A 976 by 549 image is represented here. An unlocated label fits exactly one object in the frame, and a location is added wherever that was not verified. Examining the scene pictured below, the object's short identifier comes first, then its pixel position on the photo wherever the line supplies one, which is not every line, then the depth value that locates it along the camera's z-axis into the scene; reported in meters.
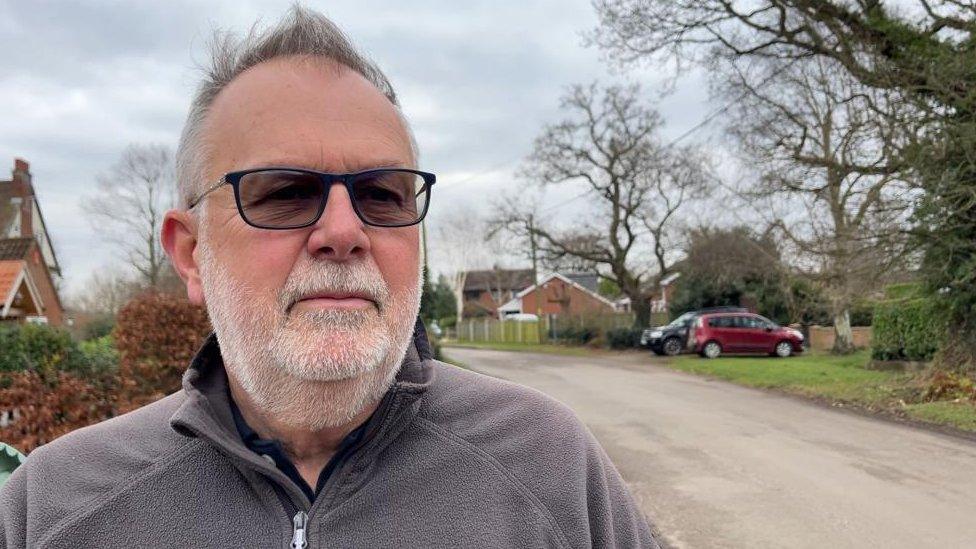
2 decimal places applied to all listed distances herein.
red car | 23.62
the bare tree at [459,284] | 61.28
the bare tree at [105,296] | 29.66
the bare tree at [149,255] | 27.44
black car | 25.69
